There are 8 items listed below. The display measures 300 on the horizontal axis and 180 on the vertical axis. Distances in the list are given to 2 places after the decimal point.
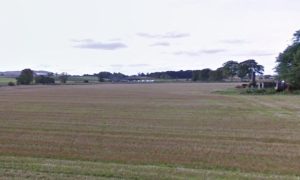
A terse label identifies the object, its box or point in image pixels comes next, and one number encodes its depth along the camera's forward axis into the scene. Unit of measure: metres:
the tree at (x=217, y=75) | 190.25
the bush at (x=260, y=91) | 66.21
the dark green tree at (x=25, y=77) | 145.56
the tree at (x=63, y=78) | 171.38
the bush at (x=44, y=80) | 152.90
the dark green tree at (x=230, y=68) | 165.09
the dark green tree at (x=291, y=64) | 67.69
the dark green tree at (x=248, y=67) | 159.38
